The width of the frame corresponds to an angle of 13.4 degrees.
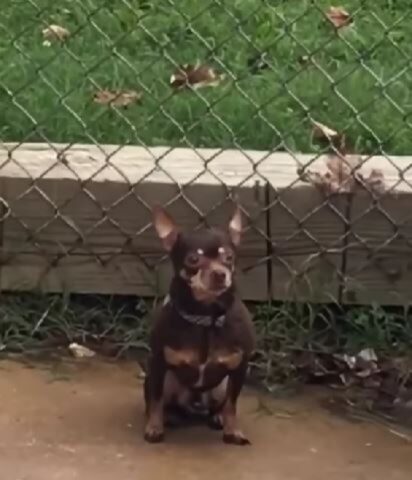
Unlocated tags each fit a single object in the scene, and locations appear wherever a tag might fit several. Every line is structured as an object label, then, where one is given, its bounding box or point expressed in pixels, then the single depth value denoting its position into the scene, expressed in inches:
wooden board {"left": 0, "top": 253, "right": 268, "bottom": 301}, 172.1
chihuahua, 146.2
